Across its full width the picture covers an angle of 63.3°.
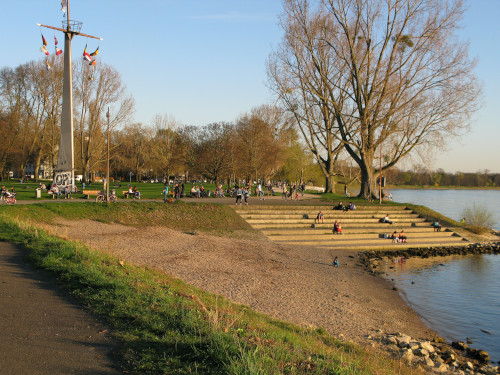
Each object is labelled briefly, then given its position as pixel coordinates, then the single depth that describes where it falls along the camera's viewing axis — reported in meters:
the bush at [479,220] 34.75
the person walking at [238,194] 31.88
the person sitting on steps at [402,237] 28.80
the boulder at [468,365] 10.13
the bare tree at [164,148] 69.06
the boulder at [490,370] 10.02
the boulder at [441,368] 9.17
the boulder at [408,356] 9.10
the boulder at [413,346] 10.24
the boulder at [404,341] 10.45
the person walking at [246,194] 32.41
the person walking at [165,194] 30.32
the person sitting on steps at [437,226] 32.62
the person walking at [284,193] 42.09
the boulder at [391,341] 10.61
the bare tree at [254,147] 55.66
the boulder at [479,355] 10.97
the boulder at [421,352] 9.97
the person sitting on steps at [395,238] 28.61
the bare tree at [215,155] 54.84
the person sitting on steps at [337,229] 28.31
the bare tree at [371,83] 36.44
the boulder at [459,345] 11.67
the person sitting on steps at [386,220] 32.19
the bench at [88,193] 31.73
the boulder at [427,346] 10.39
